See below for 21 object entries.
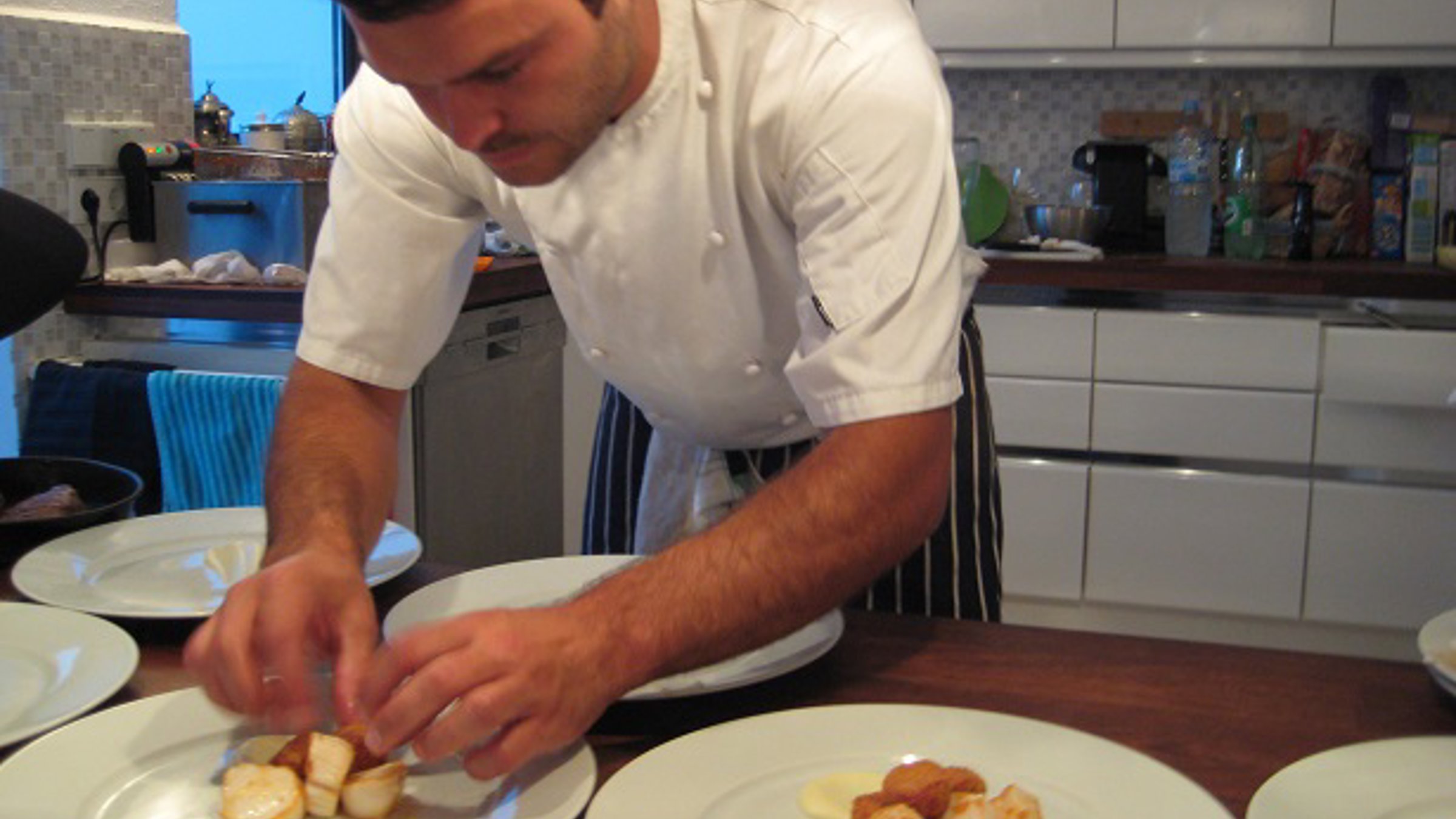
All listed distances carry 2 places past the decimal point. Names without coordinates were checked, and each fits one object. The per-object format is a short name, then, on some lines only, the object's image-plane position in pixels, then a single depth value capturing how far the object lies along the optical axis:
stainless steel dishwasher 2.28
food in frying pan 1.14
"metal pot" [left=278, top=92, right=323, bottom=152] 2.64
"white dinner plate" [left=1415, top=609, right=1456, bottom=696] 0.82
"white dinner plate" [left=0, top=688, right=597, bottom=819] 0.68
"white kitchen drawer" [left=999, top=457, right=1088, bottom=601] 2.82
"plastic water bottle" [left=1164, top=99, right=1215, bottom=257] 3.00
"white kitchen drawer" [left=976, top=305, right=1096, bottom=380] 2.75
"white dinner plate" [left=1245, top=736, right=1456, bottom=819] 0.67
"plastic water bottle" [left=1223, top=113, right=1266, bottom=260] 2.94
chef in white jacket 0.76
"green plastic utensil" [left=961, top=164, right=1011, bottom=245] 3.04
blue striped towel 1.97
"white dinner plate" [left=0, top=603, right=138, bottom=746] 0.79
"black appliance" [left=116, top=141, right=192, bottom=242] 2.28
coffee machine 3.10
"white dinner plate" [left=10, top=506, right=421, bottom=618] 0.98
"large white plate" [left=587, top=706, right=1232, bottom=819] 0.68
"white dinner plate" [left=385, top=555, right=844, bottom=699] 0.81
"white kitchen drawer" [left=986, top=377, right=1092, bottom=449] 2.78
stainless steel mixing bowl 3.01
